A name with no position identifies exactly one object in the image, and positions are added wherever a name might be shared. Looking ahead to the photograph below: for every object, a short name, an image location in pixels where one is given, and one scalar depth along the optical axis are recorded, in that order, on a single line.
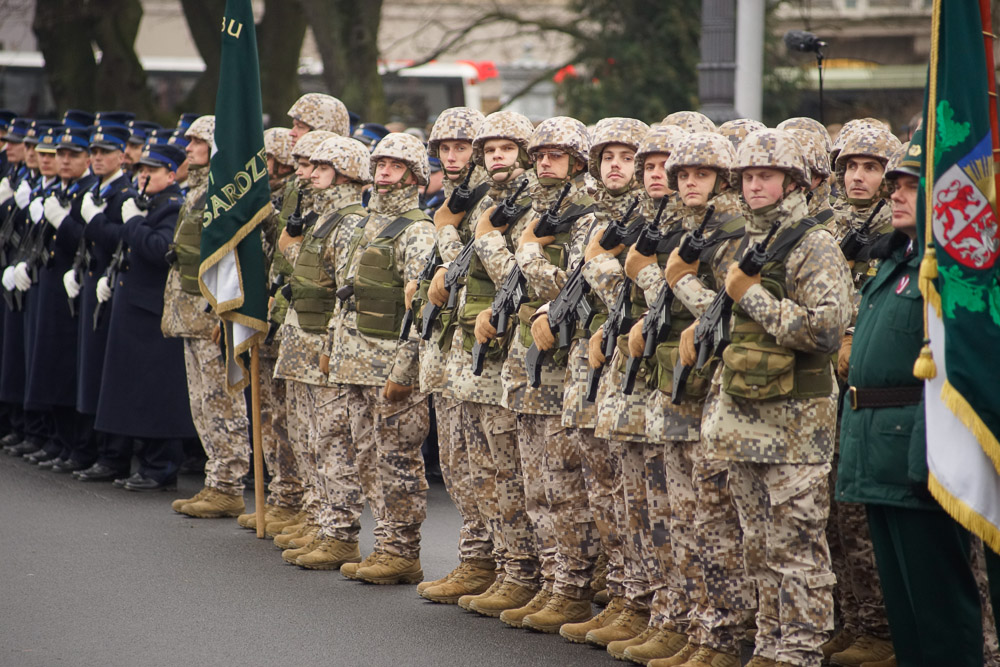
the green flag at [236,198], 17.86
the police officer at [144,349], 20.83
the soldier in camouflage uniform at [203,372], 19.27
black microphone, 18.84
